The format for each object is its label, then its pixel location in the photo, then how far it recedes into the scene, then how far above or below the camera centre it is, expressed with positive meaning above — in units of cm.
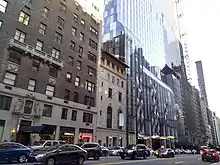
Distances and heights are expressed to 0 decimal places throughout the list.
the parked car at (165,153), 3209 -170
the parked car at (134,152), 2331 -121
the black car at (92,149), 2188 -94
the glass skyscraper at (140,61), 6000 +2644
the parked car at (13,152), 1547 -109
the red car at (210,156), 2547 -155
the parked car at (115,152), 3489 -188
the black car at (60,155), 1318 -106
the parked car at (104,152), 2982 -164
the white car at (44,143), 2002 -41
